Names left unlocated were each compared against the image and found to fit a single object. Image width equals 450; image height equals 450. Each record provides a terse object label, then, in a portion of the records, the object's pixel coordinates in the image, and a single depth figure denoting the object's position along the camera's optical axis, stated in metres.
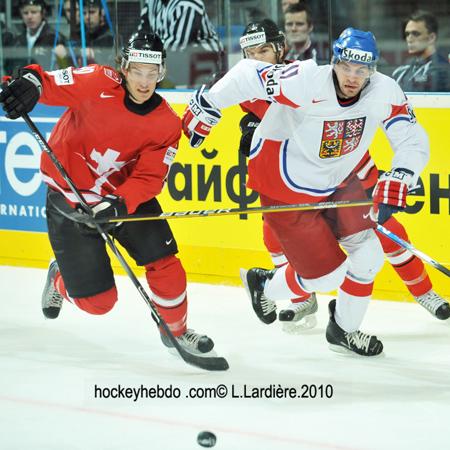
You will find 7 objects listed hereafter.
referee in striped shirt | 11.63
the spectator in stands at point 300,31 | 11.03
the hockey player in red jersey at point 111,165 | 7.99
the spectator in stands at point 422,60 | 10.32
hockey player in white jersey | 7.84
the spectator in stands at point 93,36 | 12.13
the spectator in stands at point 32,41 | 12.49
